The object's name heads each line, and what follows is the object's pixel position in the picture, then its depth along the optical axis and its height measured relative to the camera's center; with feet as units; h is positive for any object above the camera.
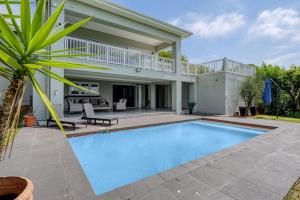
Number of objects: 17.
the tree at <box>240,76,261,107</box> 41.98 +2.98
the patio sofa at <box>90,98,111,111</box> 40.19 -0.85
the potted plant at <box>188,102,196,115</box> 45.37 -1.47
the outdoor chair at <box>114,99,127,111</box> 42.14 -1.16
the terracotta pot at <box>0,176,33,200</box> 5.54 -3.08
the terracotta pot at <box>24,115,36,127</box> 24.47 -3.05
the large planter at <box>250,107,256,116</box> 42.95 -2.62
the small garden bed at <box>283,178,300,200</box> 8.05 -4.94
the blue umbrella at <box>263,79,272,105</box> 38.22 +1.95
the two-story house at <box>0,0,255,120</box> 29.14 +7.97
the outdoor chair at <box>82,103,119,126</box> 27.13 -2.76
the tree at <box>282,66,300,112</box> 45.32 +5.11
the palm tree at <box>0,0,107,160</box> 4.33 +1.21
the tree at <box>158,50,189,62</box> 100.92 +30.31
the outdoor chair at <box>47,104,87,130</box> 23.03 -2.93
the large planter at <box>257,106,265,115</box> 47.26 -2.72
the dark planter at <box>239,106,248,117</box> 41.03 -2.64
